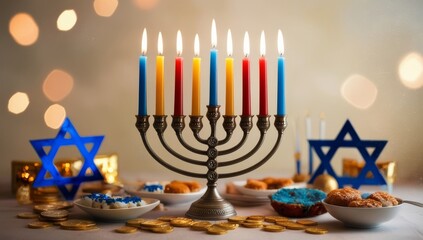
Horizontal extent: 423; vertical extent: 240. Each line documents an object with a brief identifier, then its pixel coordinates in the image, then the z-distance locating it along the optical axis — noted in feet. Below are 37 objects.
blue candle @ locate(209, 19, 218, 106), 4.51
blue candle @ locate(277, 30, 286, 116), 4.55
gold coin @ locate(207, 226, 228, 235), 4.10
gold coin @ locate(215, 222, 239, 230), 4.24
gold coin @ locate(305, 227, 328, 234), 4.13
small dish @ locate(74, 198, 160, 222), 4.36
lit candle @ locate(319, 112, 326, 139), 7.03
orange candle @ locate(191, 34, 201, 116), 4.61
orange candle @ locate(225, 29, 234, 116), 4.55
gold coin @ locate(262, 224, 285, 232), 4.21
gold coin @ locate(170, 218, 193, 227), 4.34
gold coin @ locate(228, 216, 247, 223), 4.45
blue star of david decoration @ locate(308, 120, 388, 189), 5.73
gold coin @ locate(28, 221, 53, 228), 4.27
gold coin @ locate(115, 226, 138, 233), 4.11
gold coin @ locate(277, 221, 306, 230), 4.29
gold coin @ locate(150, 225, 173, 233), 4.15
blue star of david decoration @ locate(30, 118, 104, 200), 5.46
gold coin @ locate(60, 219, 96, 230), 4.20
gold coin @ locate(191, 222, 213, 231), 4.24
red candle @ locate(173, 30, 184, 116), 4.62
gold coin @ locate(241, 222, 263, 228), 4.34
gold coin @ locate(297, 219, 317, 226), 4.40
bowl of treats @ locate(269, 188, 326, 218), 4.68
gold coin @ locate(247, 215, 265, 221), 4.55
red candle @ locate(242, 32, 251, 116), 4.55
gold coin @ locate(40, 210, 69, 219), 4.42
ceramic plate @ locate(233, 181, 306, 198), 5.34
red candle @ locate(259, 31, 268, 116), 4.54
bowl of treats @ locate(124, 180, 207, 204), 5.16
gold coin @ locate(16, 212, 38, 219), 4.66
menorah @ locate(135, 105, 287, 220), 4.61
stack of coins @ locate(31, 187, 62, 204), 5.45
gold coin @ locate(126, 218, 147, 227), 4.32
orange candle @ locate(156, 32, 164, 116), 4.65
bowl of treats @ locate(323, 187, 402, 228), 4.16
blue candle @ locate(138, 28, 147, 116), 4.67
